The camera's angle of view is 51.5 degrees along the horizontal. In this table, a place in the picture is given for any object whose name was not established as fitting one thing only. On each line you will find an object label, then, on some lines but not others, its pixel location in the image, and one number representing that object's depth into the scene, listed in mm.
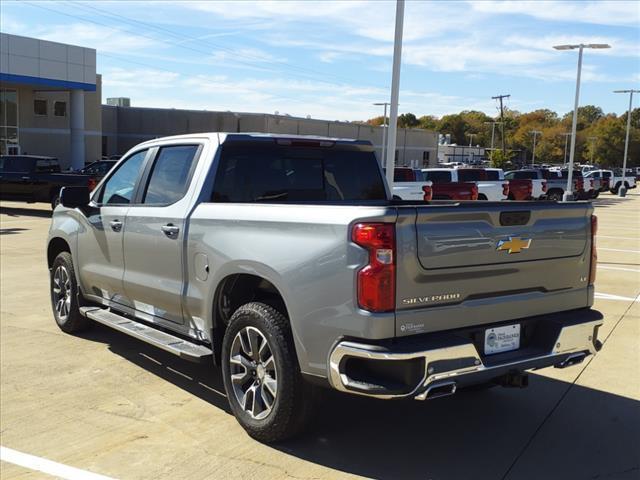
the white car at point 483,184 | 26625
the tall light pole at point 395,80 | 12422
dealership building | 36469
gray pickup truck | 3537
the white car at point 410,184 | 22047
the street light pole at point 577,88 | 31312
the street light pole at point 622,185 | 44938
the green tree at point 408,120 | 171000
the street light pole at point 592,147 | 110738
